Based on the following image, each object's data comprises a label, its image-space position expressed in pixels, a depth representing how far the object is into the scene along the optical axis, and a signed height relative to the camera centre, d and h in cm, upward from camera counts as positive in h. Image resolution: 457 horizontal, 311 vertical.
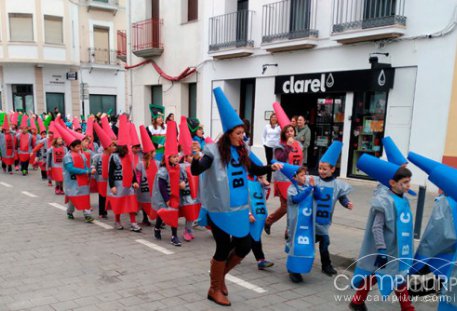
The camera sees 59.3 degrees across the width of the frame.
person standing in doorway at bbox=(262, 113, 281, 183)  1060 -86
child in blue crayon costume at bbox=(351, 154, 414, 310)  372 -129
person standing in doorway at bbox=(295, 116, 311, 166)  1085 -86
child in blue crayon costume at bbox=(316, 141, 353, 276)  486 -106
